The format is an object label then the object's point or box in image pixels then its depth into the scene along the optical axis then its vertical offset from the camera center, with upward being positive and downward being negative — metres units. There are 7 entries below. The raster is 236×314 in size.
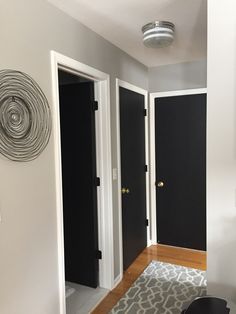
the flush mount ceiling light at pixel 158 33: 2.16 +0.88
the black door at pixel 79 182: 2.57 -0.39
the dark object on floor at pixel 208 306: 1.24 -0.78
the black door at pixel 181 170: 3.40 -0.37
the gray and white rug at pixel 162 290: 2.34 -1.43
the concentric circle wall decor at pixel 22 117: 1.50 +0.16
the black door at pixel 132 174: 3.02 -0.39
